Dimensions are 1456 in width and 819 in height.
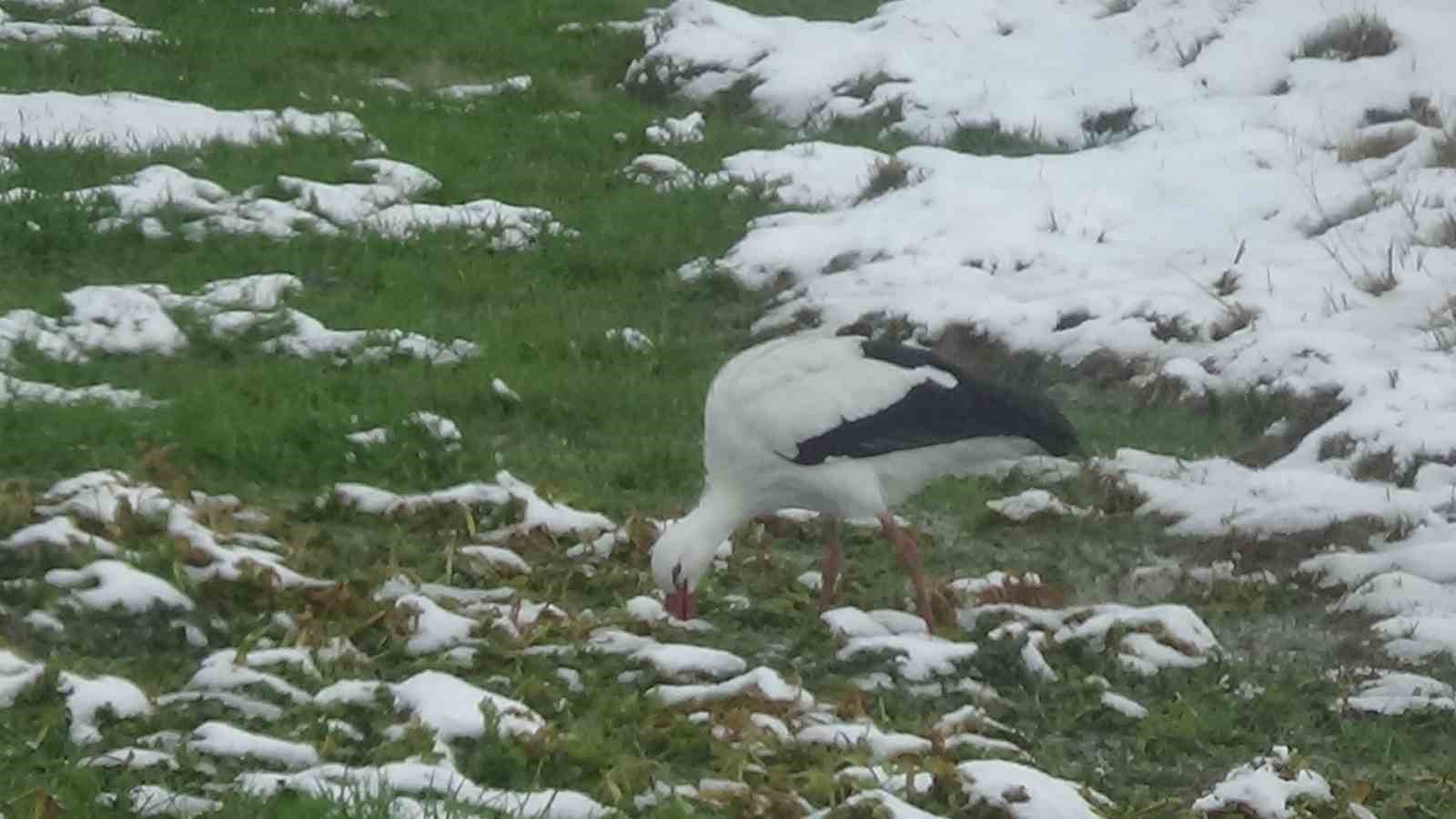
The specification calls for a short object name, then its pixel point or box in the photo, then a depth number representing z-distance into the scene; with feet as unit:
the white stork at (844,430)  46.21
